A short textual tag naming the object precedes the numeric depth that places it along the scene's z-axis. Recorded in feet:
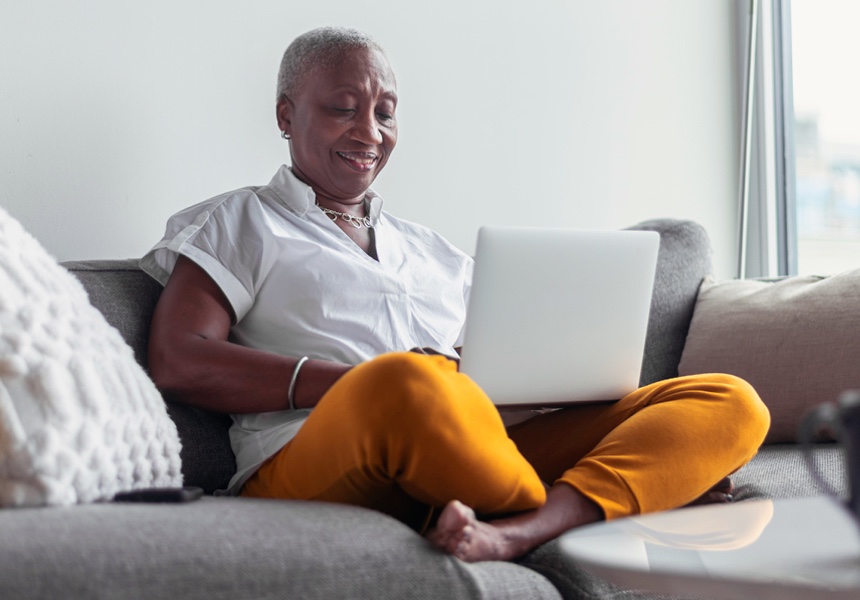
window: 9.93
